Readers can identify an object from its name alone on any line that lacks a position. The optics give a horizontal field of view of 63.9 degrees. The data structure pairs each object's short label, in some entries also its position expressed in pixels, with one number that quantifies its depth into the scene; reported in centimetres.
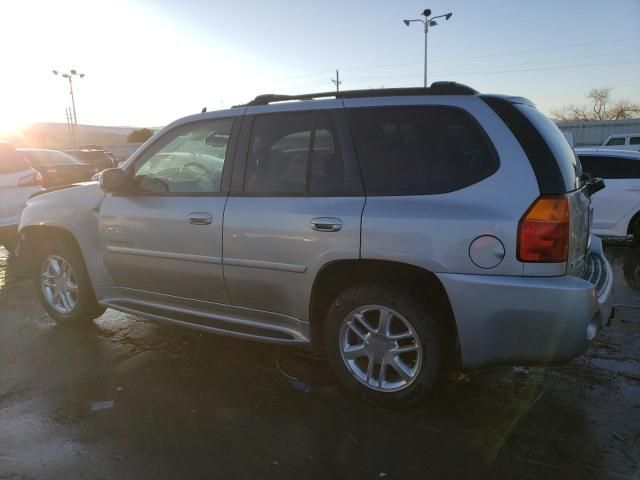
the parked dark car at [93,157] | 2262
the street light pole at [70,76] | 4697
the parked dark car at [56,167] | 1384
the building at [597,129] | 3091
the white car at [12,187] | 758
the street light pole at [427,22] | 3091
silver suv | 266
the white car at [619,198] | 755
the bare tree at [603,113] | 6800
